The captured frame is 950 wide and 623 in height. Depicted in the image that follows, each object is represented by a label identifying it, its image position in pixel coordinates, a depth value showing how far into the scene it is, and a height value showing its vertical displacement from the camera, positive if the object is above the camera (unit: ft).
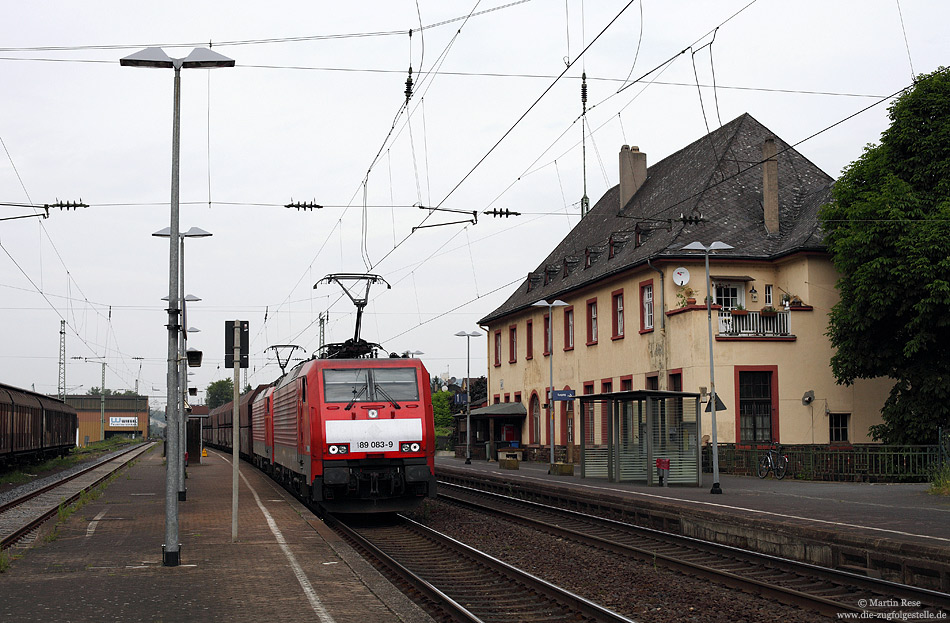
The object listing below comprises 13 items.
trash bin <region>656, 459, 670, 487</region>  85.11 -5.96
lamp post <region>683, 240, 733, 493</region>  81.04 +11.06
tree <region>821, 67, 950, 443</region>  96.73 +11.77
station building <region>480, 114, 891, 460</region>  111.96 +10.39
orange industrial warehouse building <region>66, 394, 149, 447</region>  464.24 -5.43
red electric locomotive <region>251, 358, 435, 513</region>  59.82 -2.03
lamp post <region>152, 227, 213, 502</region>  74.84 +2.29
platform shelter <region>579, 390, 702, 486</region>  85.61 -3.26
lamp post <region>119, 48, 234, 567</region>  41.27 +6.22
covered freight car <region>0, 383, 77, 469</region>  111.75 -3.07
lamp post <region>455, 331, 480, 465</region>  150.68 +4.63
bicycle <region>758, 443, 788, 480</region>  94.43 -6.13
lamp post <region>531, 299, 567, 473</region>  124.65 +10.95
